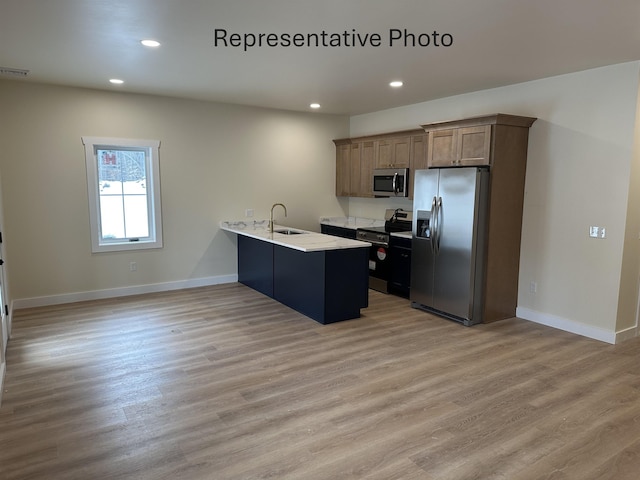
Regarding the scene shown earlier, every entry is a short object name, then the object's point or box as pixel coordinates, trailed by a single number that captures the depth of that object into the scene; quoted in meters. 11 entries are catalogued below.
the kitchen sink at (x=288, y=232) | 5.99
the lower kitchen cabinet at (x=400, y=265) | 5.68
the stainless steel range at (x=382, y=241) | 6.05
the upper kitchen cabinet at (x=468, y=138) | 4.55
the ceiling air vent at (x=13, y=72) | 4.41
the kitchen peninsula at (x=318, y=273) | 4.66
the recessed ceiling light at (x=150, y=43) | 3.46
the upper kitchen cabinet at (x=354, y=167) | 6.76
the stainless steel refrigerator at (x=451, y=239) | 4.61
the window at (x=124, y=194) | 5.56
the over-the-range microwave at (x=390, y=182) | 6.12
